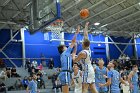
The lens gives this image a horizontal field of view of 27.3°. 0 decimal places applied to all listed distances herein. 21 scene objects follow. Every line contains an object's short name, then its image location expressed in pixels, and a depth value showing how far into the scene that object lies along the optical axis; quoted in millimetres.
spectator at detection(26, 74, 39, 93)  17141
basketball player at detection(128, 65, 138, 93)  14047
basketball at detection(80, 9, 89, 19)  10808
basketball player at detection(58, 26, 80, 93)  8750
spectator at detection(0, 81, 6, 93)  19688
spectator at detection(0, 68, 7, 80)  21736
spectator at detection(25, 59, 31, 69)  25281
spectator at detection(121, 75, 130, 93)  16259
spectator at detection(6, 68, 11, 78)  22922
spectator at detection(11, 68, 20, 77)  23497
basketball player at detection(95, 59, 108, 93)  11131
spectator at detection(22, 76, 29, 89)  21408
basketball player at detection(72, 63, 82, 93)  11375
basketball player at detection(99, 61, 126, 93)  10383
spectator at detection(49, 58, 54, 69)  27219
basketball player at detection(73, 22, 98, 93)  8320
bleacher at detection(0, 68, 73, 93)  20805
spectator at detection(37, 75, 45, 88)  22094
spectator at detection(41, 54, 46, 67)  28522
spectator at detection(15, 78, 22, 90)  21375
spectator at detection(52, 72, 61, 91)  21141
